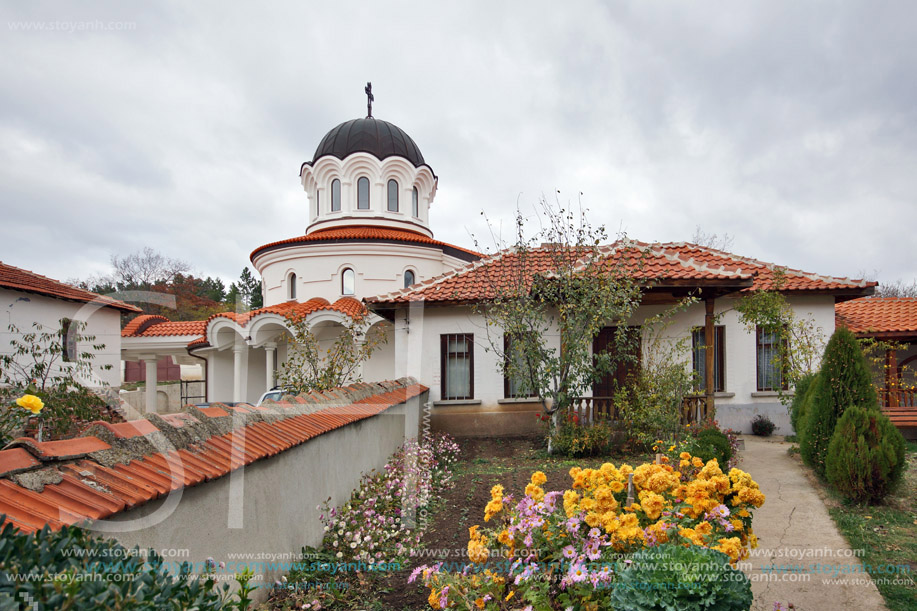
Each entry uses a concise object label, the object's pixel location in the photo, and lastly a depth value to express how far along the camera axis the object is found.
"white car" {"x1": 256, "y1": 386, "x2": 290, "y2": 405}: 14.58
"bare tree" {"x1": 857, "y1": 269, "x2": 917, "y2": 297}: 46.47
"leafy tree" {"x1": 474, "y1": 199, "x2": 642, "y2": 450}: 9.77
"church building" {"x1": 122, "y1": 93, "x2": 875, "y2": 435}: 12.72
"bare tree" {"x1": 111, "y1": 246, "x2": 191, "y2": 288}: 45.69
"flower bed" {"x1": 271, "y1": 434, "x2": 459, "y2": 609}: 4.23
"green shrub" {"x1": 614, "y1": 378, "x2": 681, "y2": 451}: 9.39
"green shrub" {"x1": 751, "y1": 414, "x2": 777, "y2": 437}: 12.66
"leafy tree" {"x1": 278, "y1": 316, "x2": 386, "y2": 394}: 10.52
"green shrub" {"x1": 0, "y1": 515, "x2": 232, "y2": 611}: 1.43
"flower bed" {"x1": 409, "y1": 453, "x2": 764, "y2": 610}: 3.18
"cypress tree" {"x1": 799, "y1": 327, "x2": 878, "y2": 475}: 7.26
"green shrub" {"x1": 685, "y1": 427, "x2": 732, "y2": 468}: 7.31
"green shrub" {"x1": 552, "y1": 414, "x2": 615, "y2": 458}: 9.88
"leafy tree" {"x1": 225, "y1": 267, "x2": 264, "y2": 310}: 50.62
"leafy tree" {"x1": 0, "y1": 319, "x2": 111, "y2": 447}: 7.47
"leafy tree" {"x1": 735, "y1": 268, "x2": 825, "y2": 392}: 11.12
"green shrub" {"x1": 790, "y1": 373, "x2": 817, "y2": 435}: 9.88
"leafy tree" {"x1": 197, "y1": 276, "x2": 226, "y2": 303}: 49.38
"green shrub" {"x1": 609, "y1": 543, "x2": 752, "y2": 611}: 2.67
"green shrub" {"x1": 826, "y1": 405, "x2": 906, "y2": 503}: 6.44
